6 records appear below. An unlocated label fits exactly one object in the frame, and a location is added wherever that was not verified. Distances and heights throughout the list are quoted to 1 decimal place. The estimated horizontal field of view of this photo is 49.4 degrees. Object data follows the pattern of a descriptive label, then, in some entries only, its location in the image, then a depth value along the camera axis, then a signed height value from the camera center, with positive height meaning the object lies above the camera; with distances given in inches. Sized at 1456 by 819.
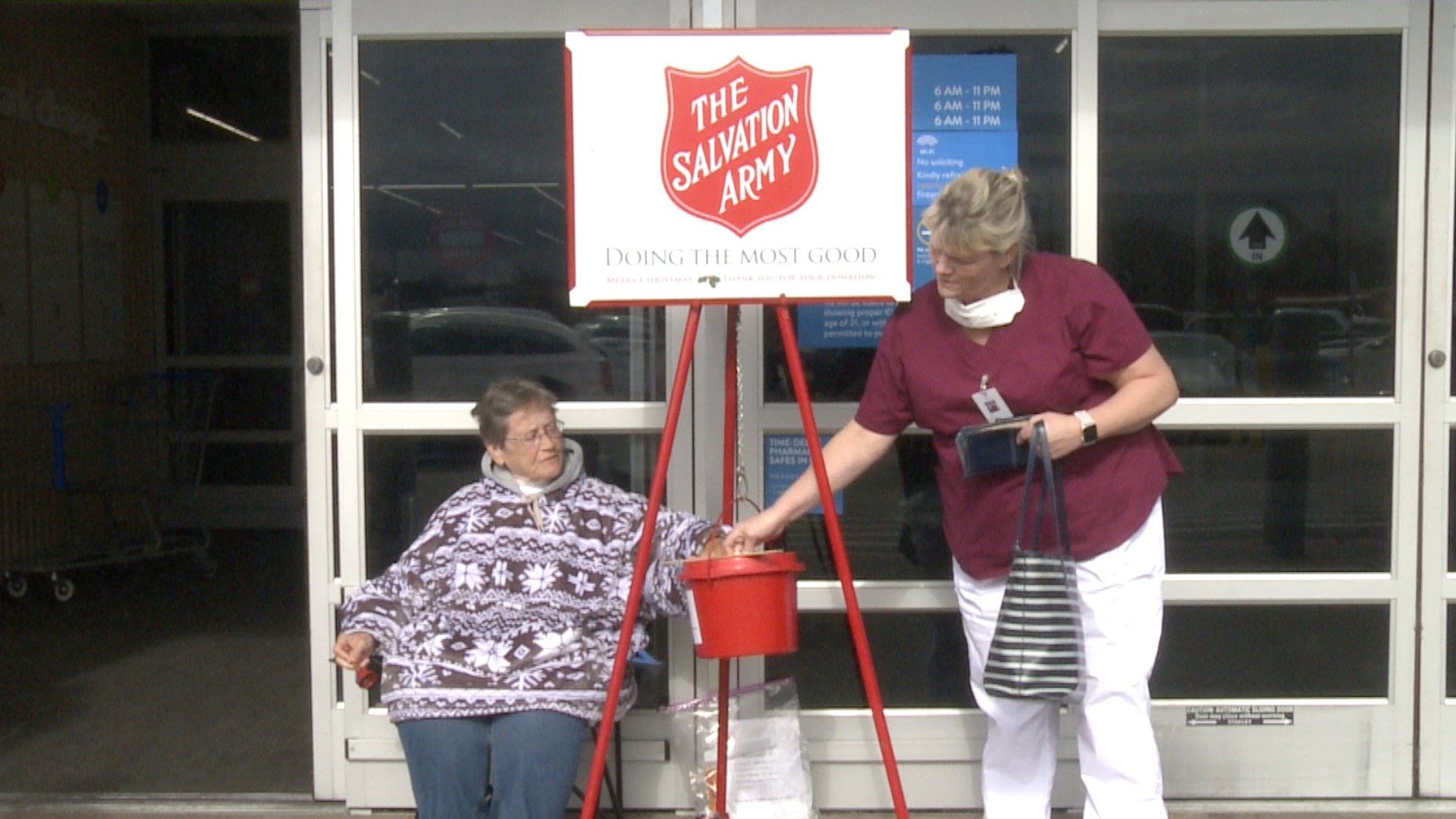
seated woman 134.1 -24.4
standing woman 124.1 -6.3
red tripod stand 131.0 -19.2
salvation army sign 128.6 +14.0
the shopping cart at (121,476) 290.2 -26.3
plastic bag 149.9 -40.0
